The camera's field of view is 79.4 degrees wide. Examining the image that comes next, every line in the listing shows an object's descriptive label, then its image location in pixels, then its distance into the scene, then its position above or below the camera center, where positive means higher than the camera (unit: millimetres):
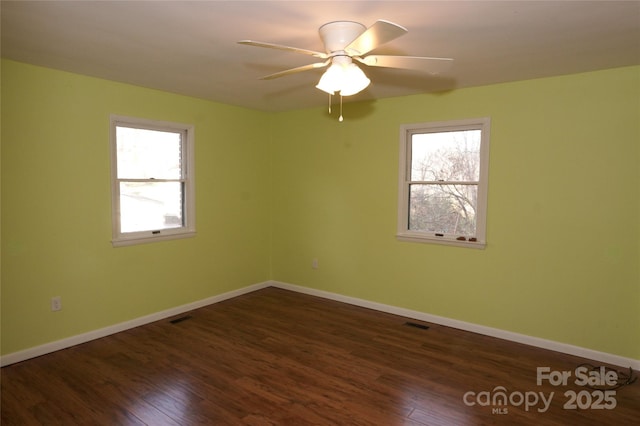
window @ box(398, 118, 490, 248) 3752 +158
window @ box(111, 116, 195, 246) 3713 +116
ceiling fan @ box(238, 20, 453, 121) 2107 +778
